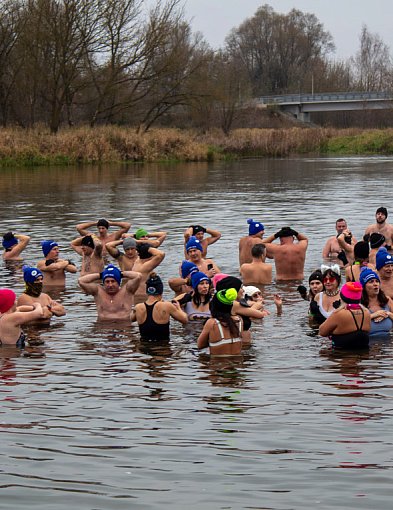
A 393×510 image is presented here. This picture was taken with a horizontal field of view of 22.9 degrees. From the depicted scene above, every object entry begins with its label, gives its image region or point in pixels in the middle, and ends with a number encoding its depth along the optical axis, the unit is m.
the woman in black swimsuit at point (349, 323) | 11.64
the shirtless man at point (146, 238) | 16.98
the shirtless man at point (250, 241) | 17.84
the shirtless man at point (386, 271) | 13.60
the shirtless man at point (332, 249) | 19.45
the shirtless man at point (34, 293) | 13.08
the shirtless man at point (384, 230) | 19.22
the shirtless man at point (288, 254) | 17.27
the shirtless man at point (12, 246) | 19.47
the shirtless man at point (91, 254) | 16.86
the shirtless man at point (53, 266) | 16.47
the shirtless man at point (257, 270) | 16.41
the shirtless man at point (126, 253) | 15.95
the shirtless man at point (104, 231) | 18.44
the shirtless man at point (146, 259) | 15.26
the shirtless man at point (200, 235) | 17.48
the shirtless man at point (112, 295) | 13.69
